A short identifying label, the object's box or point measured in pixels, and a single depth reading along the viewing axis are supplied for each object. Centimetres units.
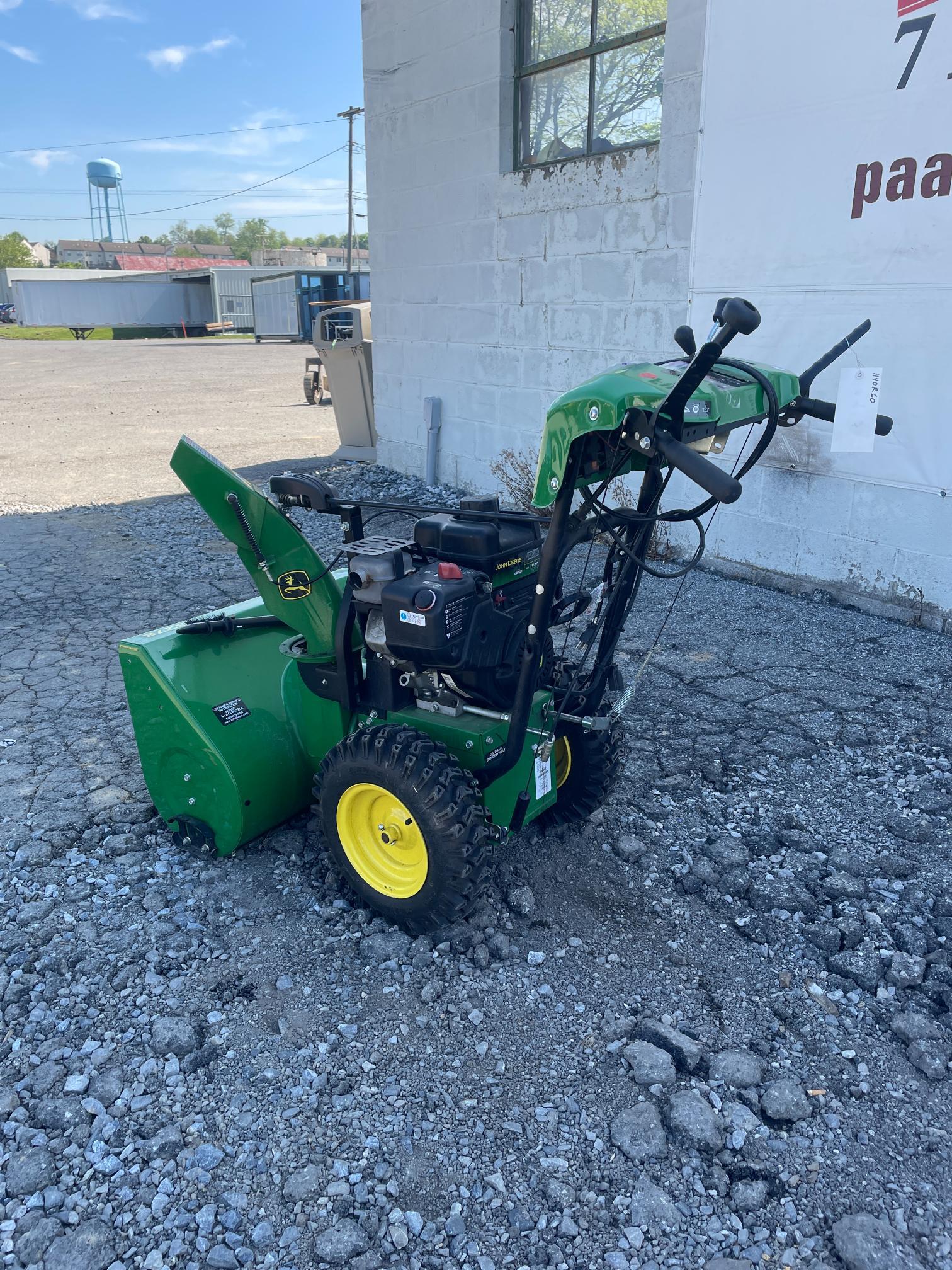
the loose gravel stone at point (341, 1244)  190
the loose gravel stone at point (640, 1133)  212
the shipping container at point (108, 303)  4447
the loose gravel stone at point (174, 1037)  243
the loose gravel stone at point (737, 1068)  231
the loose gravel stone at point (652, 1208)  196
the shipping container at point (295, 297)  3125
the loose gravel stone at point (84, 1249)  189
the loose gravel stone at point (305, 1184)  204
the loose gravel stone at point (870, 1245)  185
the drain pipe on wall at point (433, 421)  862
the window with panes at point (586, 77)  628
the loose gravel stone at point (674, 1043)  236
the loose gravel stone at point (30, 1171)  205
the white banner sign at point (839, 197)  477
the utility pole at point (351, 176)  4152
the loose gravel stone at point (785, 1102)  220
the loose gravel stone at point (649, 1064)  232
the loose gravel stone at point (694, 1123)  214
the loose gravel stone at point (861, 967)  263
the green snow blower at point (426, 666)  245
